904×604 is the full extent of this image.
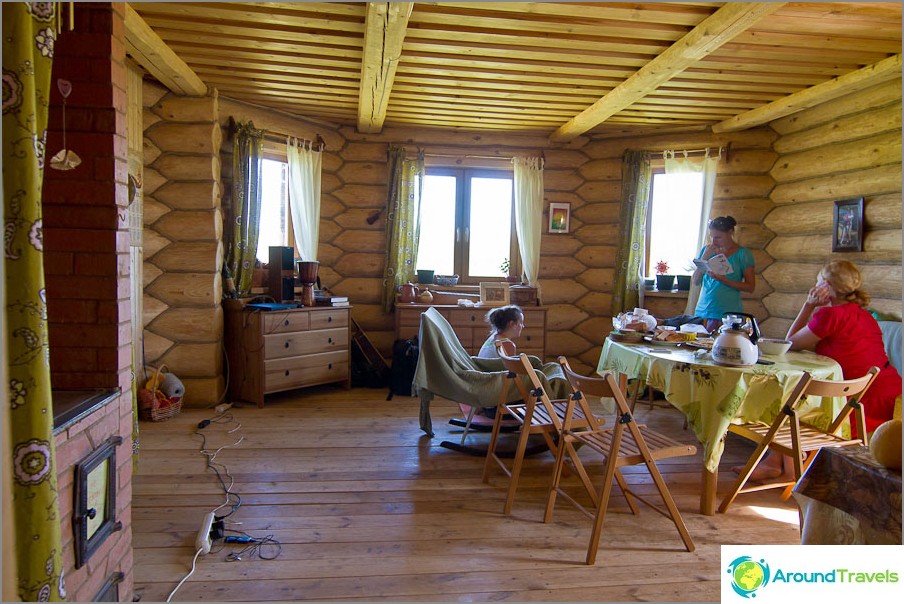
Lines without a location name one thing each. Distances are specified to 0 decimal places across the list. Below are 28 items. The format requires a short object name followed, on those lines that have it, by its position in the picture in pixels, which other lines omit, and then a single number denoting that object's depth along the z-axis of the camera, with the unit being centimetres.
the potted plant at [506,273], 641
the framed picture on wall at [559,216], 630
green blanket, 360
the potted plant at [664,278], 600
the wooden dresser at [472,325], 566
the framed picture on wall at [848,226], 453
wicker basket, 434
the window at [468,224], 630
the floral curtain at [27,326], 135
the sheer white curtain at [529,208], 618
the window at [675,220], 594
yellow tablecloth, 280
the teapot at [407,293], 584
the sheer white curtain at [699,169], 572
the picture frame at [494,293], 582
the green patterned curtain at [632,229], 602
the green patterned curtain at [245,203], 502
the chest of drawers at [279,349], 482
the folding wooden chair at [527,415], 281
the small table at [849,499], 129
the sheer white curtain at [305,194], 550
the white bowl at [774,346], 320
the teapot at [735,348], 287
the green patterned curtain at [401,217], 597
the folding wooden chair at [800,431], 263
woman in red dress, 317
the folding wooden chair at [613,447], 247
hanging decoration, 190
